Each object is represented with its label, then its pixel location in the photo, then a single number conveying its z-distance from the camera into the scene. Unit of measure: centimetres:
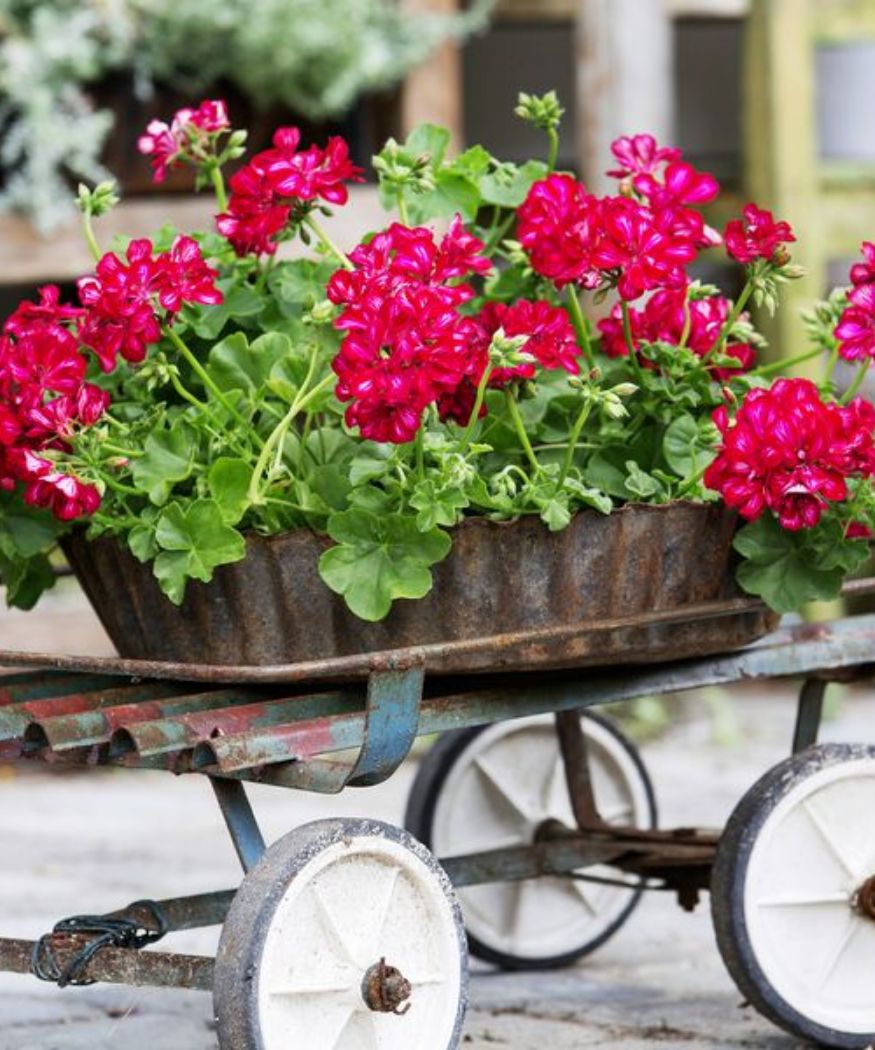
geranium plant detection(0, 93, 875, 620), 402
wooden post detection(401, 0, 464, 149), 882
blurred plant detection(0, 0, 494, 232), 832
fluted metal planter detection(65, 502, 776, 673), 414
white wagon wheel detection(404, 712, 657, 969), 555
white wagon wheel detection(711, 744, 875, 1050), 452
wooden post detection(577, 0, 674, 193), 871
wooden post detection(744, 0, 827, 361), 908
